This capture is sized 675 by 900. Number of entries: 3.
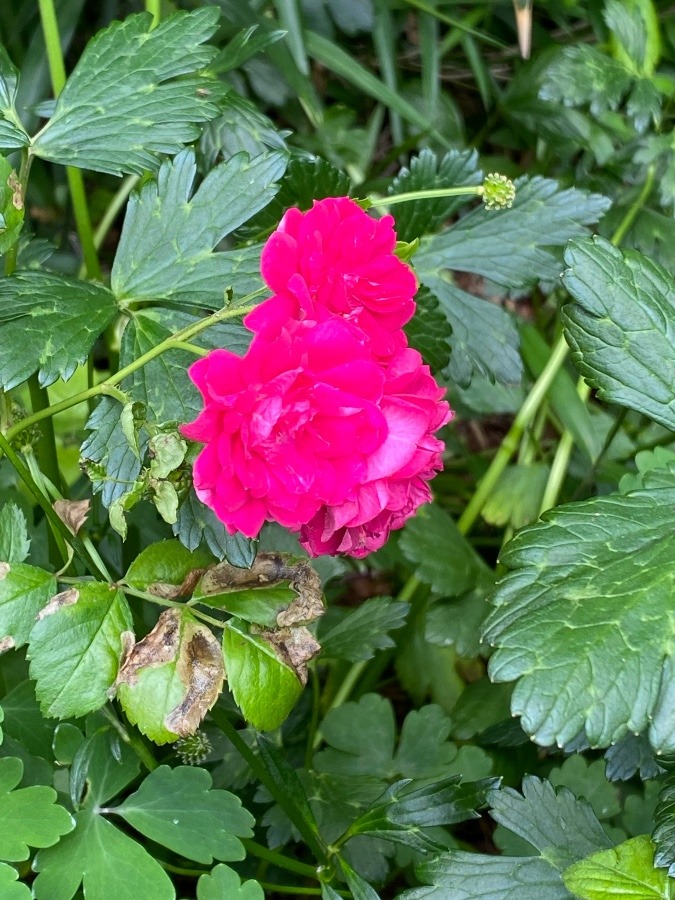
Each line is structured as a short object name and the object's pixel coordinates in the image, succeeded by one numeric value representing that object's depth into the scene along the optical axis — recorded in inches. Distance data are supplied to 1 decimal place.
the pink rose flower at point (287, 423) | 8.6
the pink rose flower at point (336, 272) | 8.8
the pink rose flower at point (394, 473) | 9.1
